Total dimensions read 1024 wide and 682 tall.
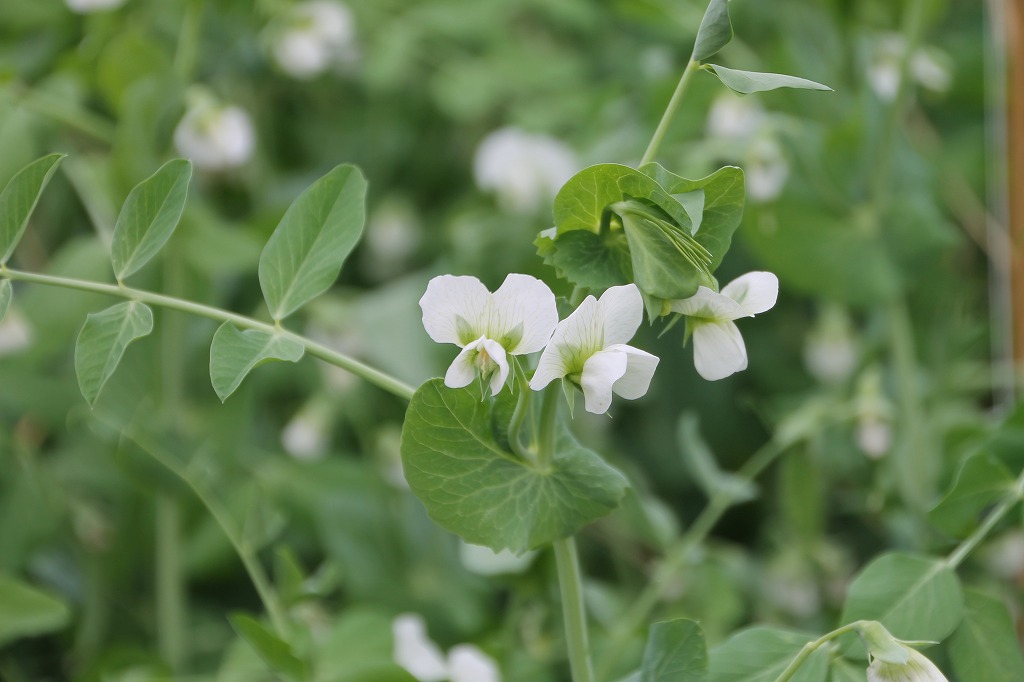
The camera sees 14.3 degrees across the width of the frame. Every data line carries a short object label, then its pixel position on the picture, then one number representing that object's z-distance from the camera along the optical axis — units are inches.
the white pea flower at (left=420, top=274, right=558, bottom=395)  34.8
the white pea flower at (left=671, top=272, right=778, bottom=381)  35.0
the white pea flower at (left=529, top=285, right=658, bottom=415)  34.5
